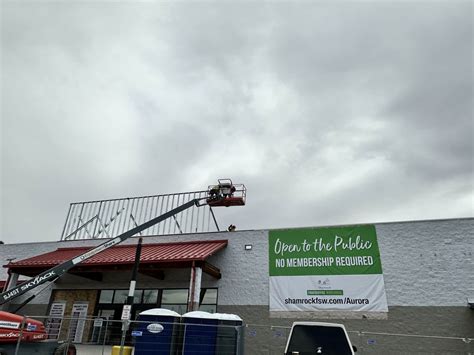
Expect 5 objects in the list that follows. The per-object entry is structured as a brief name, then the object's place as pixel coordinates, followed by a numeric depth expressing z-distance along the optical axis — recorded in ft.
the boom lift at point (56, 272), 29.66
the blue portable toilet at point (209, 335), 36.09
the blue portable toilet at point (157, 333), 34.19
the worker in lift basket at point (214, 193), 63.21
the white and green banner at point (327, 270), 48.19
